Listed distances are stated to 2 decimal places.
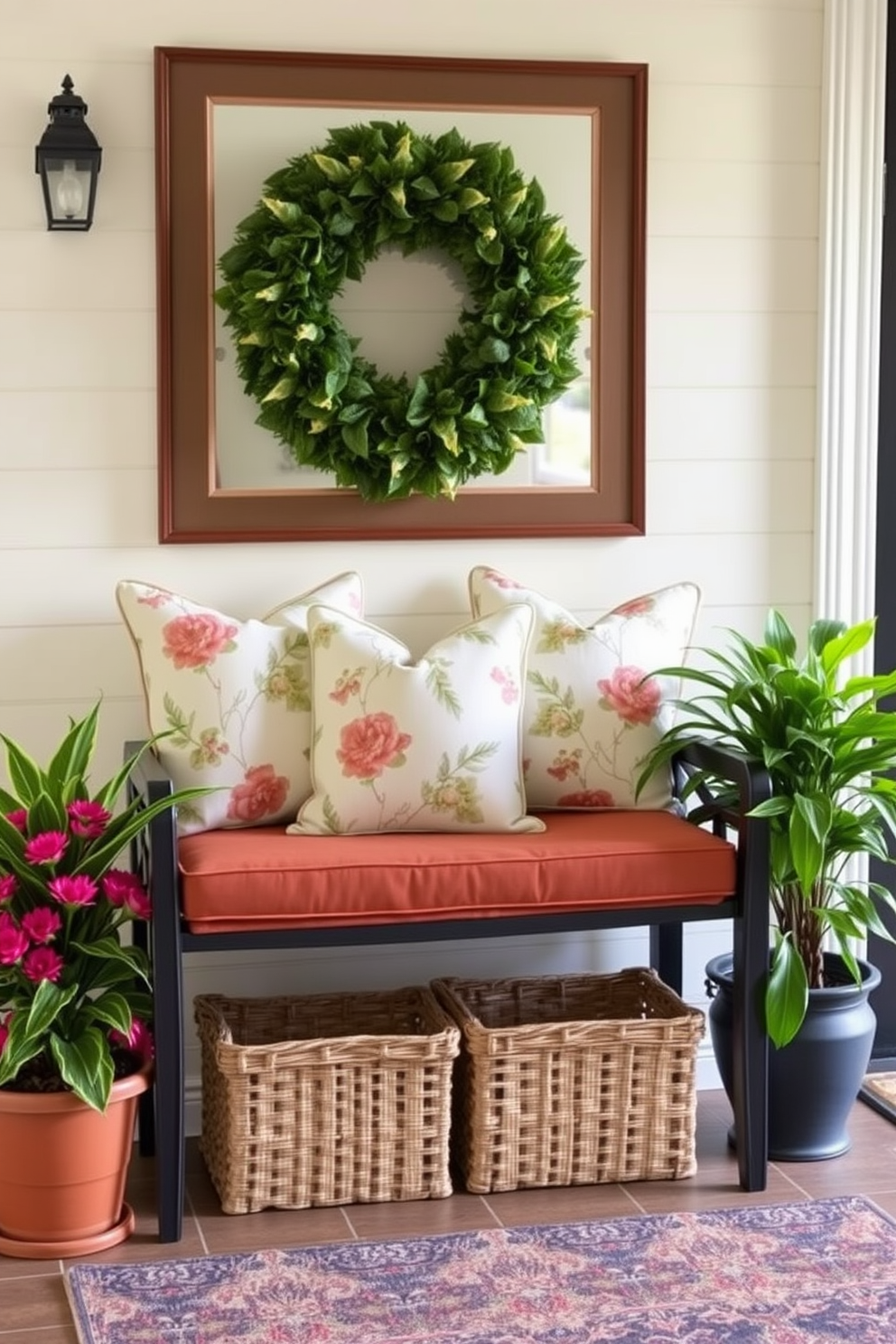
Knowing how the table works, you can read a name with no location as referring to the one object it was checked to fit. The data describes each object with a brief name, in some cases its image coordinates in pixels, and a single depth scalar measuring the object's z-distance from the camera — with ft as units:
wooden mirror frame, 11.50
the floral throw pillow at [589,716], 11.50
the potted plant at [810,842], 10.61
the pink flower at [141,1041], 10.01
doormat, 12.21
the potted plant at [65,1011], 9.62
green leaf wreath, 11.38
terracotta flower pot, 9.70
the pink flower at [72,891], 9.62
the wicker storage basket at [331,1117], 10.24
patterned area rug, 8.88
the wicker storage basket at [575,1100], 10.55
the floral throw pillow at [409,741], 10.72
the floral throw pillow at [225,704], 10.91
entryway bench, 9.92
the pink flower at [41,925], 9.62
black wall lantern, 11.01
